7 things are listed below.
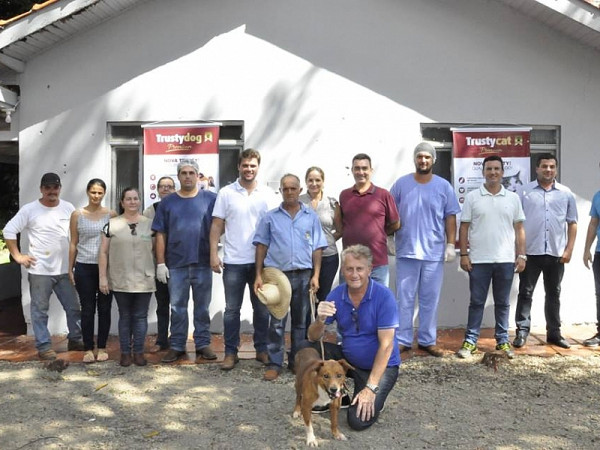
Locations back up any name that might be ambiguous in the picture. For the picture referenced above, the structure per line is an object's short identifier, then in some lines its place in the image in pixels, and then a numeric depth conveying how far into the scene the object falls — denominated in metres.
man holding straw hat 5.57
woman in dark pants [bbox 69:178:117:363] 6.04
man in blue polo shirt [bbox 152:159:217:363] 5.93
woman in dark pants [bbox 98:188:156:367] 5.79
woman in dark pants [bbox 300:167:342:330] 6.08
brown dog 3.97
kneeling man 4.23
